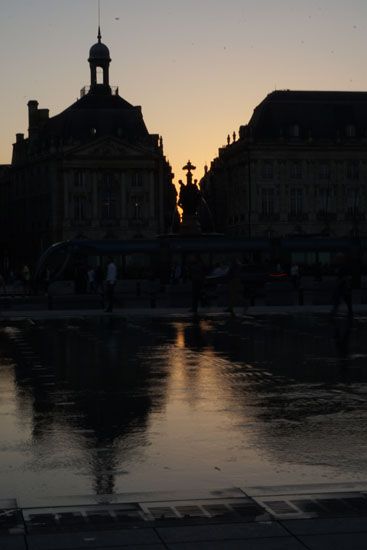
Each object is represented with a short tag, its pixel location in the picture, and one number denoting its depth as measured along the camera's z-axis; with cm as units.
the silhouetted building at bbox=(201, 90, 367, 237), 13162
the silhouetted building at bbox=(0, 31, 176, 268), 13900
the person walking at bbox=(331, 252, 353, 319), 3241
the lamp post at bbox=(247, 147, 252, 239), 13412
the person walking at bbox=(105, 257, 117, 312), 3750
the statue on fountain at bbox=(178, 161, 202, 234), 7231
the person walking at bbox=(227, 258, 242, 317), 3528
